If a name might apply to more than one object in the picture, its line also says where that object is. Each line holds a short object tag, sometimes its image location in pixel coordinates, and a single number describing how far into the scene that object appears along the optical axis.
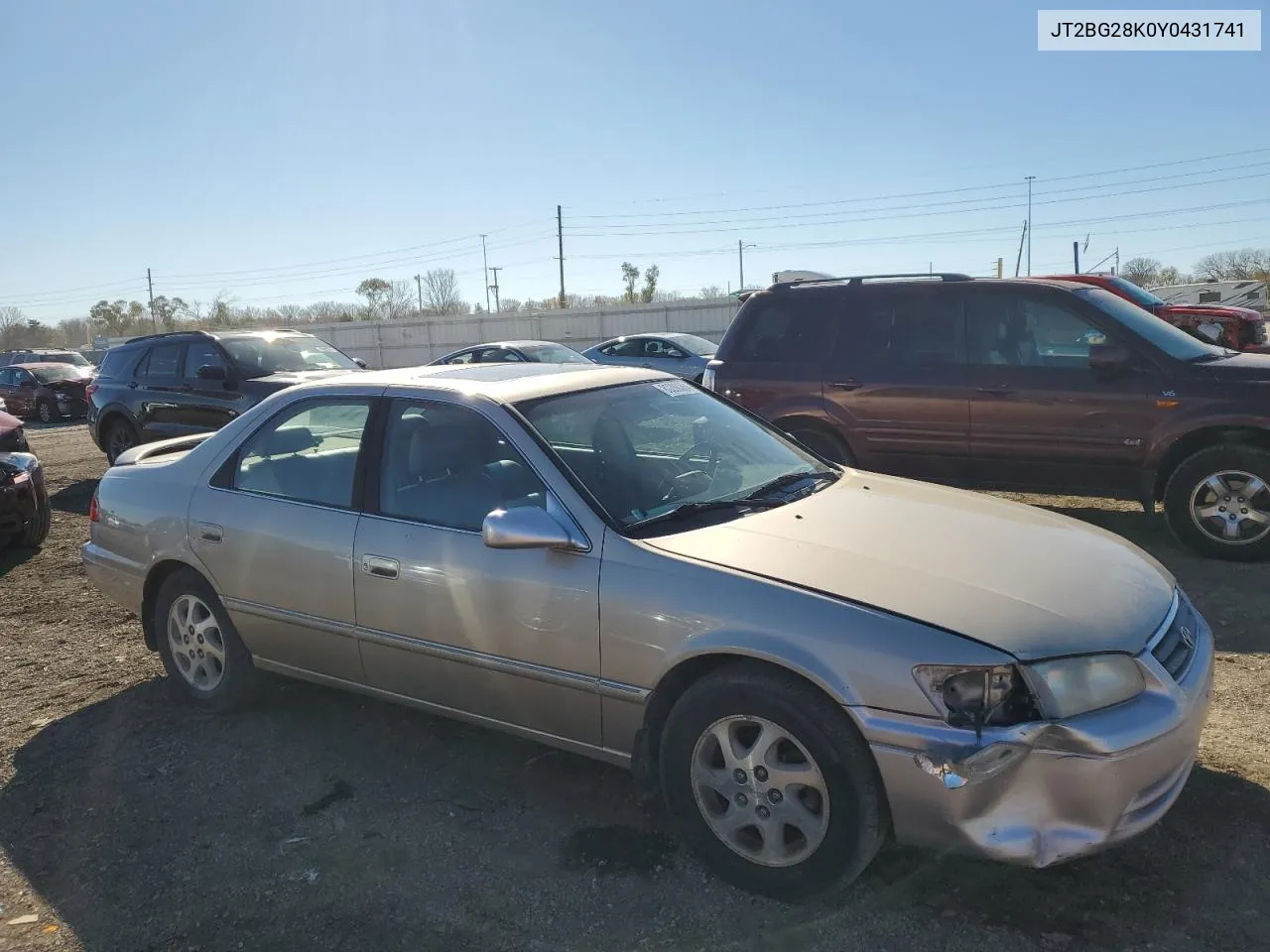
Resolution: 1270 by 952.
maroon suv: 6.04
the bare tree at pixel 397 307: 74.88
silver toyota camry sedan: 2.49
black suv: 10.12
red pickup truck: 12.59
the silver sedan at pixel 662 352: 17.14
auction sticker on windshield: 4.16
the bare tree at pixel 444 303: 67.25
